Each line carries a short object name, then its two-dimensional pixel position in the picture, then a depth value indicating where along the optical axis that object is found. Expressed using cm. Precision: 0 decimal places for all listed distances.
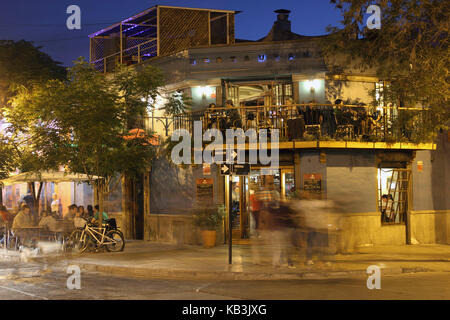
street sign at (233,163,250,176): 1525
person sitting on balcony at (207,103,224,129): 1997
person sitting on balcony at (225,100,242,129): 1986
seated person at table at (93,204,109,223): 2040
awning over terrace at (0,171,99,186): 2025
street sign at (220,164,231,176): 1528
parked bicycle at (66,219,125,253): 1841
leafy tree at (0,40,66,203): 2328
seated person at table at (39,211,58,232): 1955
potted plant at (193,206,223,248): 2000
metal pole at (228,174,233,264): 1487
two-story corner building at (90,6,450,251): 1956
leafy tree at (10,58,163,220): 1867
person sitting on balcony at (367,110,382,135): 1972
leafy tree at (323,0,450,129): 1617
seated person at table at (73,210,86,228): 1971
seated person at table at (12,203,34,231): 1961
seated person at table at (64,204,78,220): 2155
